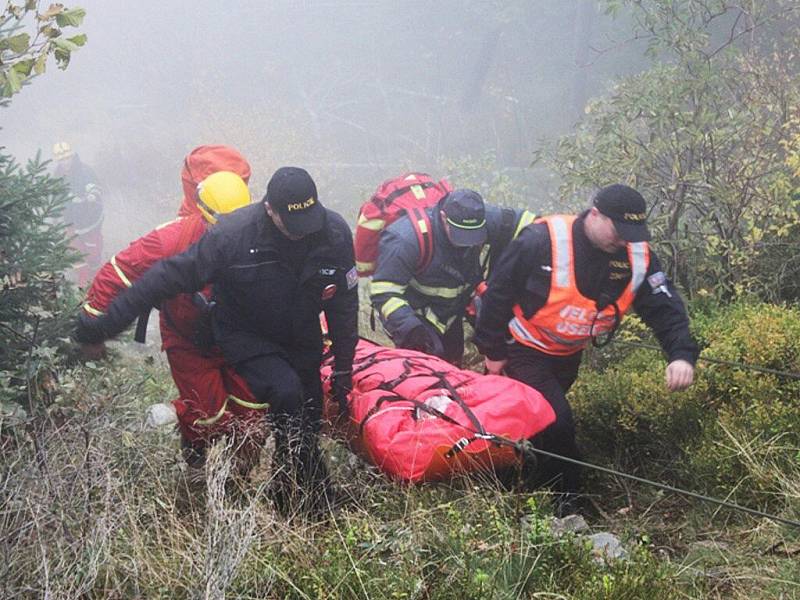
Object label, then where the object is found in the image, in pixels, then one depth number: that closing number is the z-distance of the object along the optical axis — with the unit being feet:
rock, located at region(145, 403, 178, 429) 20.36
